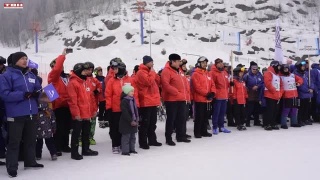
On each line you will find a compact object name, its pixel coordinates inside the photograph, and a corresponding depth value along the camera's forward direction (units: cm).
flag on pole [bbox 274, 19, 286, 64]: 1126
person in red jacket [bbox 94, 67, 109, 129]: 901
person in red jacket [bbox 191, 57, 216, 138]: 780
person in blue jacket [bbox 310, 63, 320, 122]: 969
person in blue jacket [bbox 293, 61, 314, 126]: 932
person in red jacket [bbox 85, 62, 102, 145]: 648
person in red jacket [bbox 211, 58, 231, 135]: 830
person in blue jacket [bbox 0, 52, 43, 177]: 486
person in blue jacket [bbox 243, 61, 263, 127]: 934
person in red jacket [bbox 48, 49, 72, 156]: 636
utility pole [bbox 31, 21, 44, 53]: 4235
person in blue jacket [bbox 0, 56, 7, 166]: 558
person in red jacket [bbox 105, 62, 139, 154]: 644
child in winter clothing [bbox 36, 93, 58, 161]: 568
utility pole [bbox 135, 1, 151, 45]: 3769
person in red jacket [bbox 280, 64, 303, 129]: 891
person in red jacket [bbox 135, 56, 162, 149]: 676
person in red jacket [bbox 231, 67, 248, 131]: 898
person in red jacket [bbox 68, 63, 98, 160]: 589
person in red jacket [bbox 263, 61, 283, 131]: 866
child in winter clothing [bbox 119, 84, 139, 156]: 613
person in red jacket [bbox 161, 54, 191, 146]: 716
